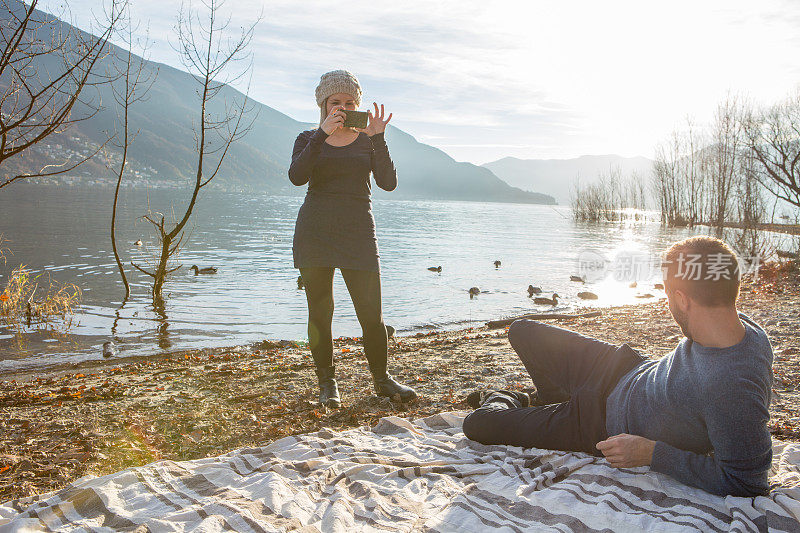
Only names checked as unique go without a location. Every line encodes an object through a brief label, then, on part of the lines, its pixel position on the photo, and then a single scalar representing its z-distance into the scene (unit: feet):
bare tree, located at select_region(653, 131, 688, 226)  163.32
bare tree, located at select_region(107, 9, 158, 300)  27.51
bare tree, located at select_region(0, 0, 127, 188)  14.47
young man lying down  7.47
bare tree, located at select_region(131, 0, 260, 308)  28.40
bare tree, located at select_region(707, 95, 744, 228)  101.40
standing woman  13.87
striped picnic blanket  7.65
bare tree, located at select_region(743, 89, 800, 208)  89.10
